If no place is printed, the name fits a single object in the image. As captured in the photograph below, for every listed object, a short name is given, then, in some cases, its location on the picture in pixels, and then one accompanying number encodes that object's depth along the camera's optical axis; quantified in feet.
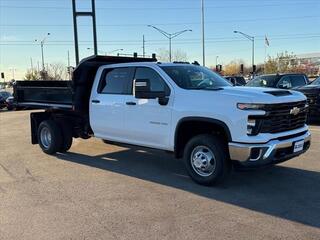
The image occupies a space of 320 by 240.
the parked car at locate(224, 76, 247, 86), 63.76
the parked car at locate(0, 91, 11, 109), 76.91
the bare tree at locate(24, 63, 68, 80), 205.00
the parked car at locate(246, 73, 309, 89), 36.72
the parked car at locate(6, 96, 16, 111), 73.29
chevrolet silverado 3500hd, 14.21
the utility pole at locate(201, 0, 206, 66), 95.86
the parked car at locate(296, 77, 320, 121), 31.04
